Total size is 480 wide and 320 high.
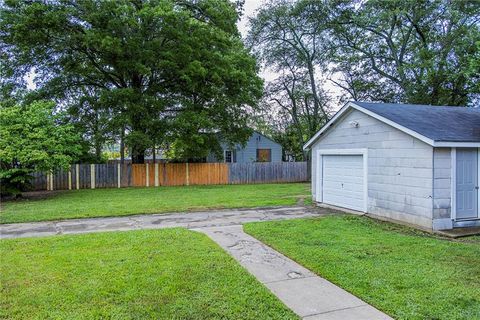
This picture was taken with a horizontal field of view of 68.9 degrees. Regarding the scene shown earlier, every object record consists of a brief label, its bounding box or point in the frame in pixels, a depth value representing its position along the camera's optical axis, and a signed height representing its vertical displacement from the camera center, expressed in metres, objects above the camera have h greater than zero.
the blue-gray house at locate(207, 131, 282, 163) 28.02 +0.17
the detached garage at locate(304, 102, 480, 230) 8.14 -0.26
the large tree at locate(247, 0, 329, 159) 23.84 +7.19
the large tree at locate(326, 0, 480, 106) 20.05 +6.65
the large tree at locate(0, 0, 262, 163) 17.11 +5.04
